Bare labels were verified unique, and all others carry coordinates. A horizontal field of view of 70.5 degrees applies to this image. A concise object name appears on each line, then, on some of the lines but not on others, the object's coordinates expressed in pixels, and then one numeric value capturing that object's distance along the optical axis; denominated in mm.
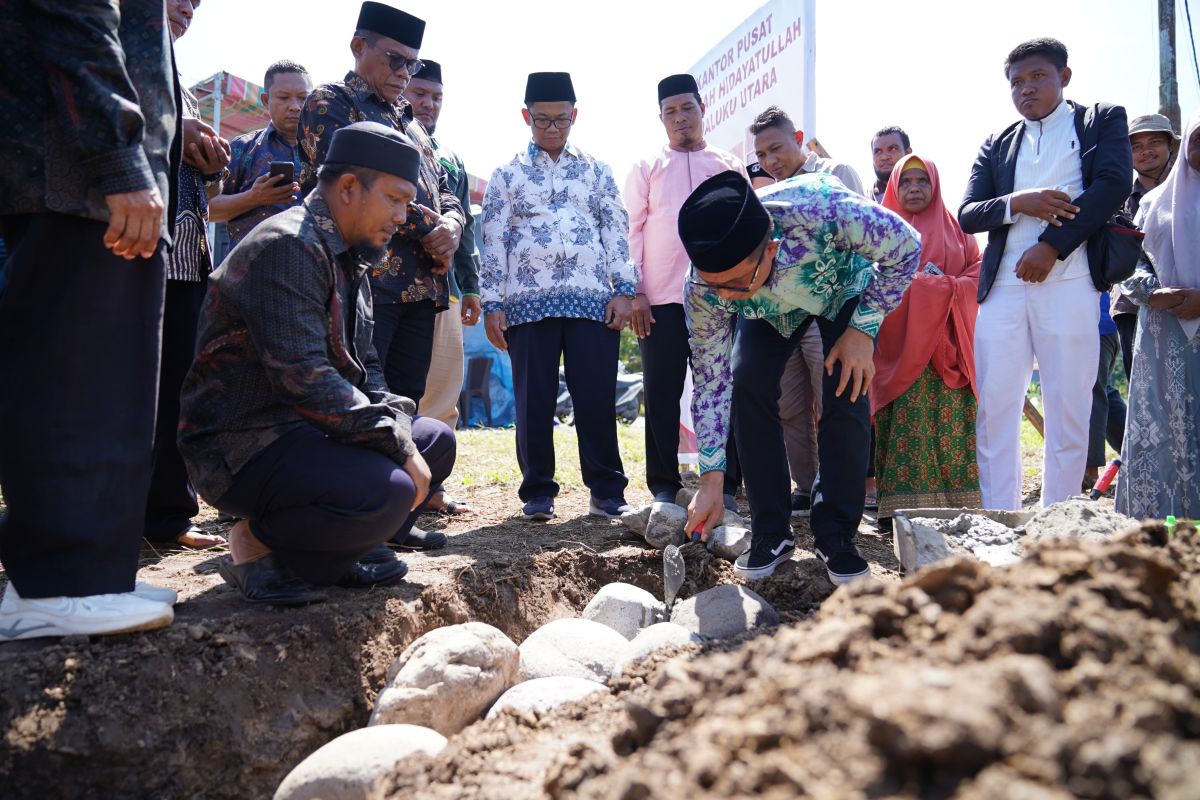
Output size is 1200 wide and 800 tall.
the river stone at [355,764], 1909
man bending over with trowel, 3018
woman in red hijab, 4387
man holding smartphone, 3900
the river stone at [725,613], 2791
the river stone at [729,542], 3615
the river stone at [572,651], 2602
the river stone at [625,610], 3061
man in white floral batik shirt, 4340
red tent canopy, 10242
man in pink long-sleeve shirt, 4391
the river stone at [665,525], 3701
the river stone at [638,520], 3861
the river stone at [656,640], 2500
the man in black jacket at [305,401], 2482
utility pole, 11258
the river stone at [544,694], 2217
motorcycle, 14219
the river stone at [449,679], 2275
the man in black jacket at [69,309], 2094
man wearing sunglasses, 3643
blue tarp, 12672
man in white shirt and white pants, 3875
